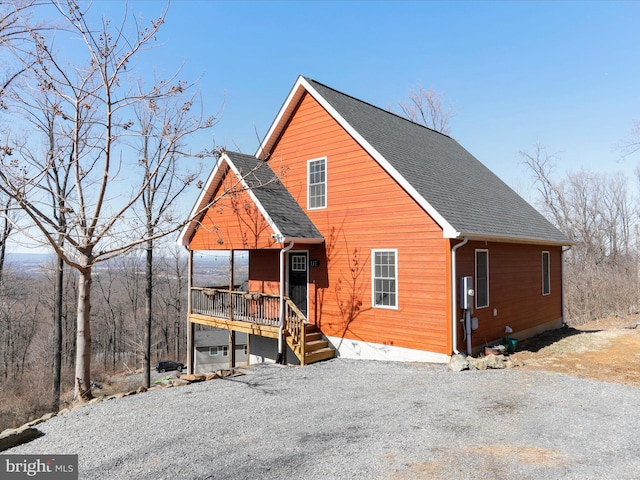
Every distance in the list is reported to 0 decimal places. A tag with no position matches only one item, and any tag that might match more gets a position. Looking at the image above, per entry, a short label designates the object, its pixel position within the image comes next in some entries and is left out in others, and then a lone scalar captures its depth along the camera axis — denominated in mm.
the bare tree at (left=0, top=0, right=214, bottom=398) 8078
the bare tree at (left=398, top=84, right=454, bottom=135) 32094
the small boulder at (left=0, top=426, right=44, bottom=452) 5934
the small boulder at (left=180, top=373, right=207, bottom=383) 8953
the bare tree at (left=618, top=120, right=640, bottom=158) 21625
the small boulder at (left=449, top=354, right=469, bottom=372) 9117
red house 9969
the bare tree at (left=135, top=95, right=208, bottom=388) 8805
